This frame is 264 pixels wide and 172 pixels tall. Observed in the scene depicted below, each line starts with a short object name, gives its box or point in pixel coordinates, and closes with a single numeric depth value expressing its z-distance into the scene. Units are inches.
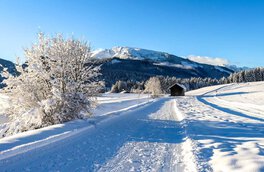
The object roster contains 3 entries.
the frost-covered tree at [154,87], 3294.8
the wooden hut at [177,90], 3511.3
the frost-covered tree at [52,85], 582.6
